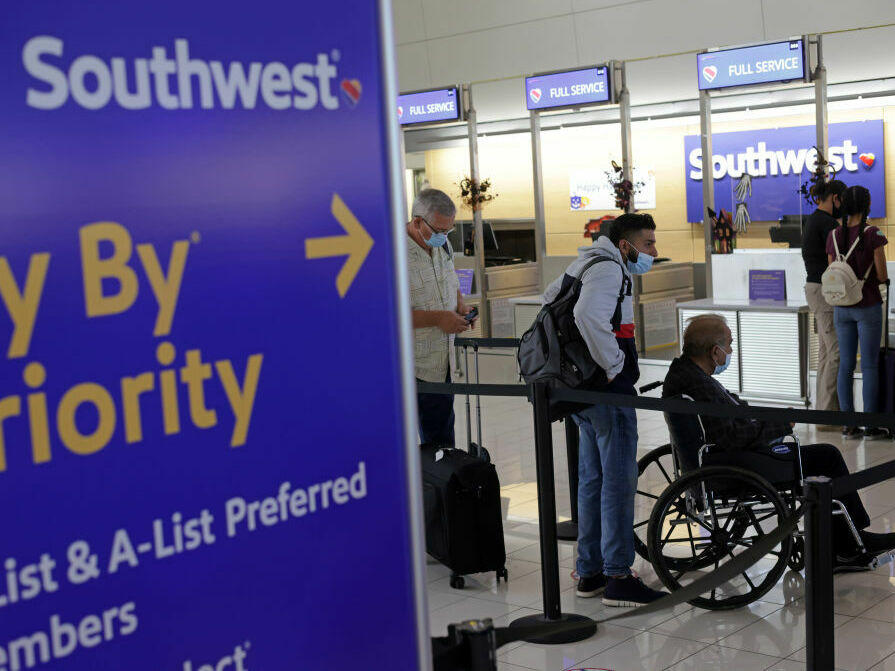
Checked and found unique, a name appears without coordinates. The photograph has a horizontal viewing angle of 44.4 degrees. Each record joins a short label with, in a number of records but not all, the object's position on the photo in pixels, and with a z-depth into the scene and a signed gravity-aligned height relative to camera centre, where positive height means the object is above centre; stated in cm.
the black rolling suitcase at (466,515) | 458 -108
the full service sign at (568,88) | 1155 +177
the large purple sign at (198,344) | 106 -8
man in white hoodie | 416 -69
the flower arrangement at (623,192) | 1132 +60
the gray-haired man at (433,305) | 495 -21
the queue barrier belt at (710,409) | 319 -53
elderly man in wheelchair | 418 -93
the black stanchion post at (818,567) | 269 -81
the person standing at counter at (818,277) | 737 -28
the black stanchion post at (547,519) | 394 -96
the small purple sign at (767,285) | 908 -36
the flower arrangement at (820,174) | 932 +56
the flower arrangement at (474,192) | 1313 +79
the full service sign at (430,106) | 1333 +190
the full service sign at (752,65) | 954 +160
